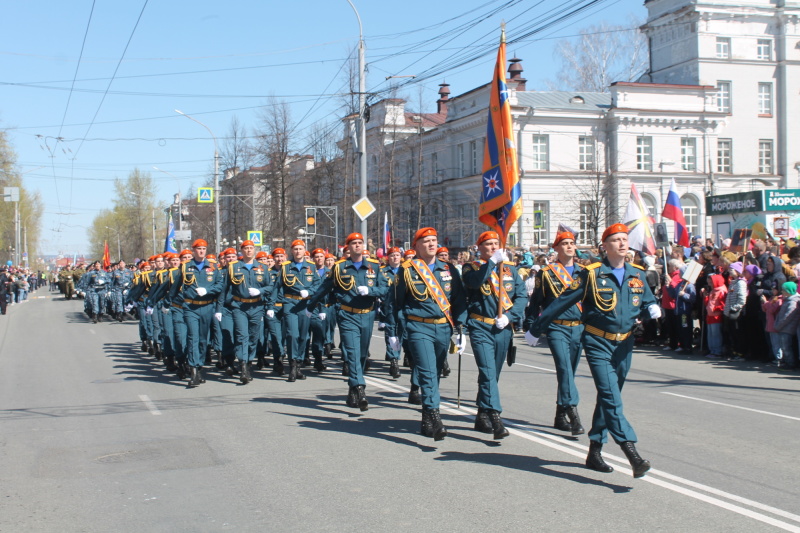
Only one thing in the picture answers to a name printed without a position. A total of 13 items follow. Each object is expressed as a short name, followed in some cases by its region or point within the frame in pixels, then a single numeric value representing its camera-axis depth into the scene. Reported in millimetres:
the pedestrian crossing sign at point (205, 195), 41584
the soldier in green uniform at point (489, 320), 8000
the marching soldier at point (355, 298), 9898
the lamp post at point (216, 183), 43281
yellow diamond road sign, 23641
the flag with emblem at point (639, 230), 18672
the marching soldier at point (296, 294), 12469
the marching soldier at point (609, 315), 6555
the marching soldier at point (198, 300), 12328
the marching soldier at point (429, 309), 8008
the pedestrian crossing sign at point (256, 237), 35988
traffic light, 31188
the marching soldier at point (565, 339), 8227
